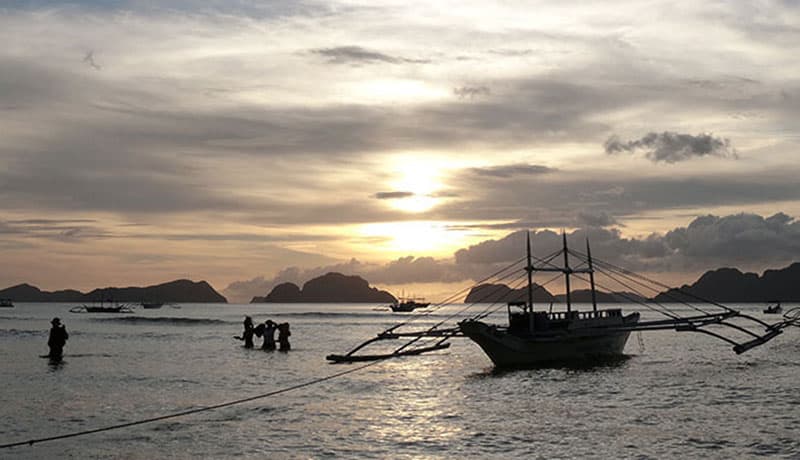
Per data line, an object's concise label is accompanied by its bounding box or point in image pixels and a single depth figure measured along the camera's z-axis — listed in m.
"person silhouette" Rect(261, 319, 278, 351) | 61.81
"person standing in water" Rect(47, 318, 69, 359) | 48.88
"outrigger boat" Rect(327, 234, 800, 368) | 49.09
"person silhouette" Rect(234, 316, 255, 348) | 66.25
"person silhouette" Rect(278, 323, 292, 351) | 63.09
